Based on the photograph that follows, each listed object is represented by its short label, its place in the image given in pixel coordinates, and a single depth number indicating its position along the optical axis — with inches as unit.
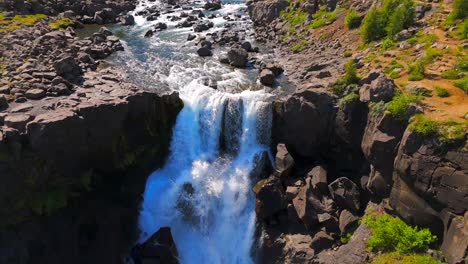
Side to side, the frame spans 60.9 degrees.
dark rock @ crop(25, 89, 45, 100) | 924.0
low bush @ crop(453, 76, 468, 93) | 799.1
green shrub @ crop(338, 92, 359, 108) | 915.4
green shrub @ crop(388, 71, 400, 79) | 917.2
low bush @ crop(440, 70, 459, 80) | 848.9
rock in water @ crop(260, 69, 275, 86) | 1179.9
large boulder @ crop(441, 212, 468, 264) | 606.9
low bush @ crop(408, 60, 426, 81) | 874.4
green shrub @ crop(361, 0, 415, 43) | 1124.1
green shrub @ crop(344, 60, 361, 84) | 975.6
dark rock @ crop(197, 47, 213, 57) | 1425.9
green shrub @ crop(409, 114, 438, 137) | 698.8
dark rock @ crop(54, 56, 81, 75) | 1067.2
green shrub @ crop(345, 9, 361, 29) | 1344.7
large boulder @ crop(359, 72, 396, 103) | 829.2
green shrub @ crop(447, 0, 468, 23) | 1012.5
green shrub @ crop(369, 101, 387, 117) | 812.6
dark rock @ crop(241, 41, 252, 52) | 1473.9
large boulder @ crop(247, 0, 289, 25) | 1843.0
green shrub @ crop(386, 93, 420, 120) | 770.8
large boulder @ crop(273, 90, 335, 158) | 975.0
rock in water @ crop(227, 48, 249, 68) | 1323.8
